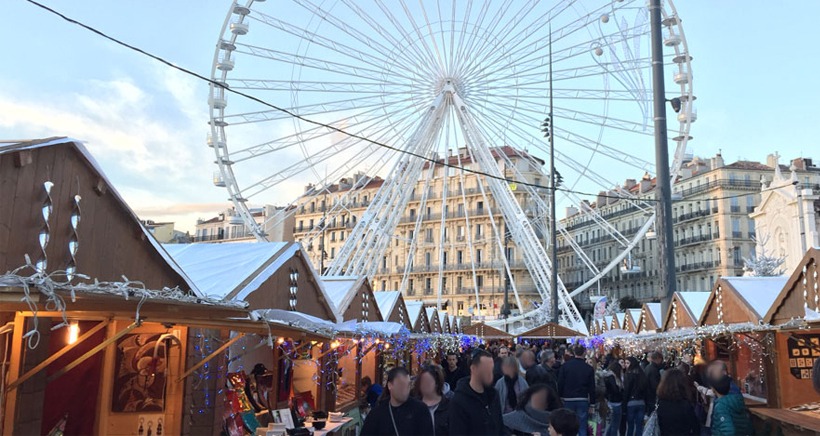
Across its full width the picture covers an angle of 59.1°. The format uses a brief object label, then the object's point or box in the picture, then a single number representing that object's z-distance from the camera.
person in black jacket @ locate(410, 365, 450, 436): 5.84
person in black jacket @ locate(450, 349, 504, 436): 5.04
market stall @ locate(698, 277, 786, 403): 11.55
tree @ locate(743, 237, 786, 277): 23.17
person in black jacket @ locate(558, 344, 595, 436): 9.67
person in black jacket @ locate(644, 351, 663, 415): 10.73
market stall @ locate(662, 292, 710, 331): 15.18
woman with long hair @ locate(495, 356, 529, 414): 7.58
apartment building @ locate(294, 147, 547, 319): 62.38
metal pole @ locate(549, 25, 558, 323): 24.22
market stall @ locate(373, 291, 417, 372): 18.30
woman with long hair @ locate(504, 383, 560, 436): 5.68
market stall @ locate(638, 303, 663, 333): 19.41
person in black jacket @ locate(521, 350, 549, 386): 8.89
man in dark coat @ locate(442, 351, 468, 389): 12.63
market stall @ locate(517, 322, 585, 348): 25.91
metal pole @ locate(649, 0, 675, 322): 10.73
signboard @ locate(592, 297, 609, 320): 34.19
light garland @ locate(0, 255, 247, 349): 3.89
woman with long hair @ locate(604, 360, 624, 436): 11.51
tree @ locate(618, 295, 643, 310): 63.81
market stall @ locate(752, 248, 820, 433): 9.33
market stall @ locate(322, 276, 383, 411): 14.18
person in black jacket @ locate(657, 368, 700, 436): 6.39
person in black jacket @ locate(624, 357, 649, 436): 10.67
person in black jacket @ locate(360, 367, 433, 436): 4.88
